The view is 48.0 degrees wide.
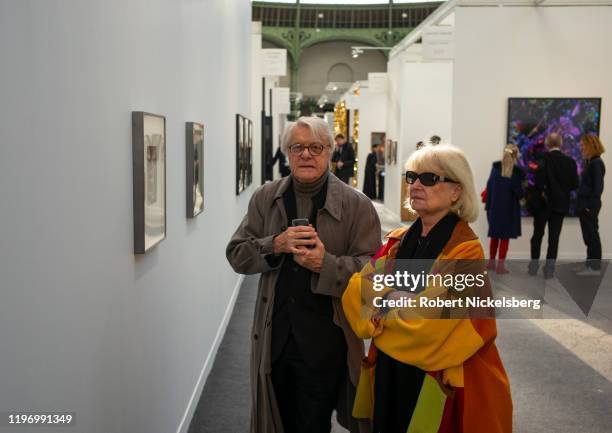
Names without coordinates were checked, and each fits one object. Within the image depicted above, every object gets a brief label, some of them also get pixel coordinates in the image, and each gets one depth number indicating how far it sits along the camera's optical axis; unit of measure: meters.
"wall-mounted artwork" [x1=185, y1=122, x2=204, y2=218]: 4.79
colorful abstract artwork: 11.52
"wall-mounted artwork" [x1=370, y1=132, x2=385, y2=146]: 23.91
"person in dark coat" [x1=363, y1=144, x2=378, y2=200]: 21.86
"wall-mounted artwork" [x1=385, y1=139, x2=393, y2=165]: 18.84
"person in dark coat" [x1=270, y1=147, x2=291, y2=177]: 20.97
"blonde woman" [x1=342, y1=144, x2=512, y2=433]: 2.37
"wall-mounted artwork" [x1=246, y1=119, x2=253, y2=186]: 10.76
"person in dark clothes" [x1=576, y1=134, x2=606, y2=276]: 9.96
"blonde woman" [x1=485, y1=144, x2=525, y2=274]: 10.30
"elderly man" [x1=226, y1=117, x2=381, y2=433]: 3.09
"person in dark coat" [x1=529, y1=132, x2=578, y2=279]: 10.19
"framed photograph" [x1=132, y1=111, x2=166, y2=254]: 3.09
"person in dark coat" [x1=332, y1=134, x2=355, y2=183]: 19.89
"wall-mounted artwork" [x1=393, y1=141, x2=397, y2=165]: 18.19
